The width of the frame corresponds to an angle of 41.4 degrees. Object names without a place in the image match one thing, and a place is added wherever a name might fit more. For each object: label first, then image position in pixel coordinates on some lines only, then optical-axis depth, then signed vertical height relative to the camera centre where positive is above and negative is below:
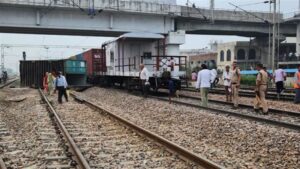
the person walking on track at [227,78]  16.53 -0.23
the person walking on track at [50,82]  23.19 -0.46
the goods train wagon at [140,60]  20.56 +0.76
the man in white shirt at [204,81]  14.52 -0.30
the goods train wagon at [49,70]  32.34 +0.34
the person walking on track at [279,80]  18.67 -0.37
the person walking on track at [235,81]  14.90 -0.32
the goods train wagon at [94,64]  29.99 +0.80
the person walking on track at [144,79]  19.20 -0.27
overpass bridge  33.66 +5.39
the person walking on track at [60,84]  17.91 -0.47
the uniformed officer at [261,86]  12.91 -0.45
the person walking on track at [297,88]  16.00 -0.67
